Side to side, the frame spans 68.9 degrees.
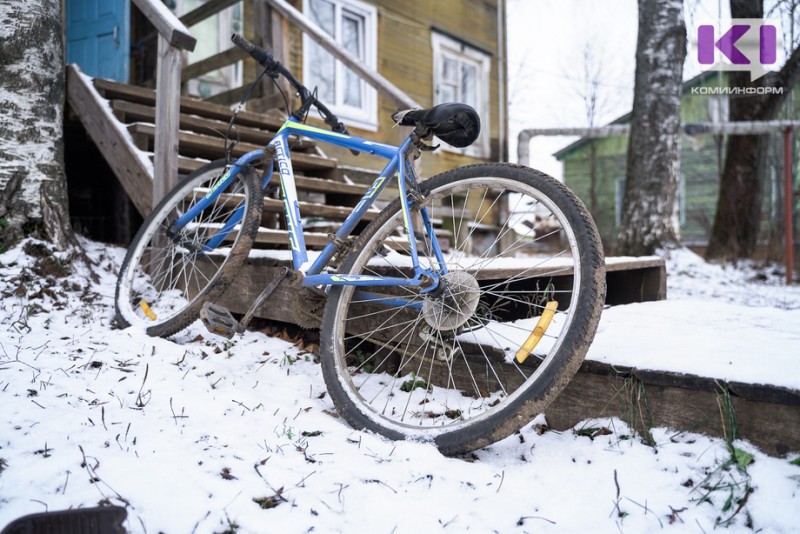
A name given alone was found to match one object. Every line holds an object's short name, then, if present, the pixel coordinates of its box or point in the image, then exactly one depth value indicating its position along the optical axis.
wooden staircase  3.54
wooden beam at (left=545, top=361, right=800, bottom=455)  1.50
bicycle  1.61
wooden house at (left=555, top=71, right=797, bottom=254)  17.38
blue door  6.09
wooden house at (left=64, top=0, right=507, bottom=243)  3.83
